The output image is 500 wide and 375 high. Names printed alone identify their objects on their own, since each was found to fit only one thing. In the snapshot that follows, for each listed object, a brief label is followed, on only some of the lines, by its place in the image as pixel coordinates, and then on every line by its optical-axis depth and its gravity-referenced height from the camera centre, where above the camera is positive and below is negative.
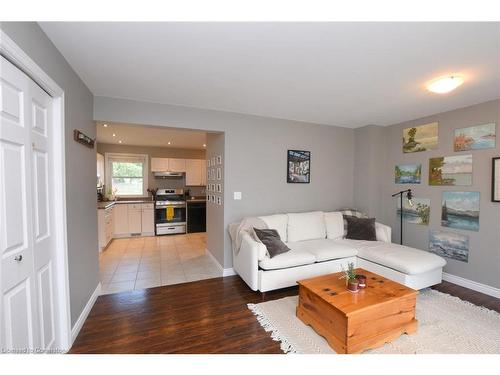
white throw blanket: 3.02 -0.65
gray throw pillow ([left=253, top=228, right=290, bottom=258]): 2.76 -0.76
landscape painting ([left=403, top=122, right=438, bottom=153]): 3.34 +0.68
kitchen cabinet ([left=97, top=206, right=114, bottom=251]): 4.42 -0.94
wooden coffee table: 1.72 -1.10
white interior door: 1.19 -0.21
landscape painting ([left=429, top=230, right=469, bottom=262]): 3.02 -0.90
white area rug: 1.81 -1.36
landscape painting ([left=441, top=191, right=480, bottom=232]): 2.91 -0.39
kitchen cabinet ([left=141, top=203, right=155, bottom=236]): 5.68 -0.98
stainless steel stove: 5.80 -0.91
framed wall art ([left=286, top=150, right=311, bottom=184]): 3.76 +0.25
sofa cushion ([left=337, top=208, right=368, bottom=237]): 3.88 -0.56
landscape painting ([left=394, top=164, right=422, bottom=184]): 3.53 +0.13
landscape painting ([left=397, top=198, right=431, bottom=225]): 3.43 -0.48
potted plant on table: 2.00 -0.91
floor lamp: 3.53 -0.25
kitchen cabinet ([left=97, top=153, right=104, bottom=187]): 5.60 +0.34
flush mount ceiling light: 2.10 +0.94
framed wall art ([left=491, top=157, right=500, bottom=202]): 2.70 +0.00
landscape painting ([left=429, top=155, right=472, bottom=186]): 2.97 +0.15
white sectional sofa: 2.65 -0.96
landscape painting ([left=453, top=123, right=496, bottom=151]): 2.77 +0.57
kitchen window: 6.06 +0.21
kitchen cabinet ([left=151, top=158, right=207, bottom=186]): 6.23 +0.41
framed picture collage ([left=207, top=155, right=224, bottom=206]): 3.43 +0.02
